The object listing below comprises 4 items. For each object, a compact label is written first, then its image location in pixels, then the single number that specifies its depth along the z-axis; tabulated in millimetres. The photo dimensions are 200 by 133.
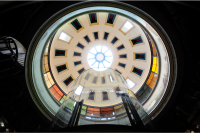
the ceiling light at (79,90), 7351
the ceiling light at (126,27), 15205
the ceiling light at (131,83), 17227
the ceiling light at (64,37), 15324
